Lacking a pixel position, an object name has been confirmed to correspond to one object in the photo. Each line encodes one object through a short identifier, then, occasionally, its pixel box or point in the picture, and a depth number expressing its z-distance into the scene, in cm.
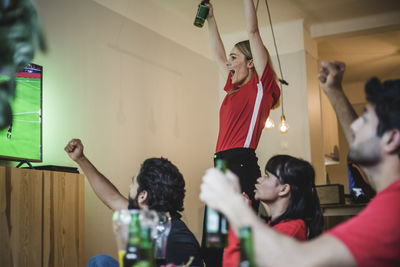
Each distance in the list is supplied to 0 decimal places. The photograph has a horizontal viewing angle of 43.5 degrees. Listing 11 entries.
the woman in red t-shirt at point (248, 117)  263
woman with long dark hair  205
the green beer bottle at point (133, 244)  122
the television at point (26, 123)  320
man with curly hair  212
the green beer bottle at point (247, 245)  99
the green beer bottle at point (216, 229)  119
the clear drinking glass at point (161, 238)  149
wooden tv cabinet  289
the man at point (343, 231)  114
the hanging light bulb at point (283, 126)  511
